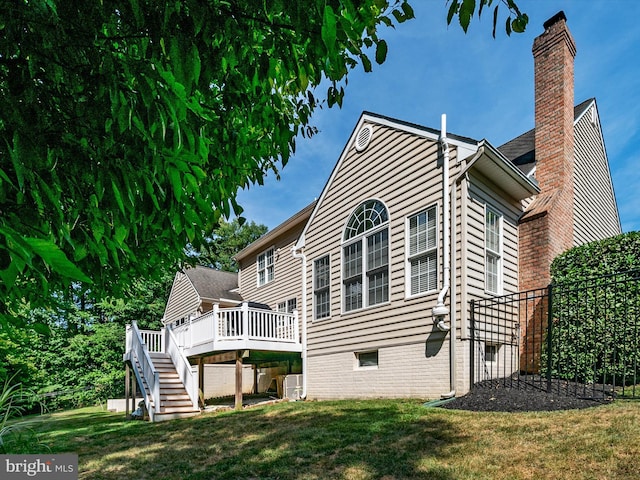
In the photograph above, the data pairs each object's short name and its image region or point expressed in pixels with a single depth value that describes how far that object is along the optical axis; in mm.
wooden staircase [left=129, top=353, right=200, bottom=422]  10812
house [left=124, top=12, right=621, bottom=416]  8445
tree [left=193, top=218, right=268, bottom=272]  36438
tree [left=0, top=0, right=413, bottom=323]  1828
